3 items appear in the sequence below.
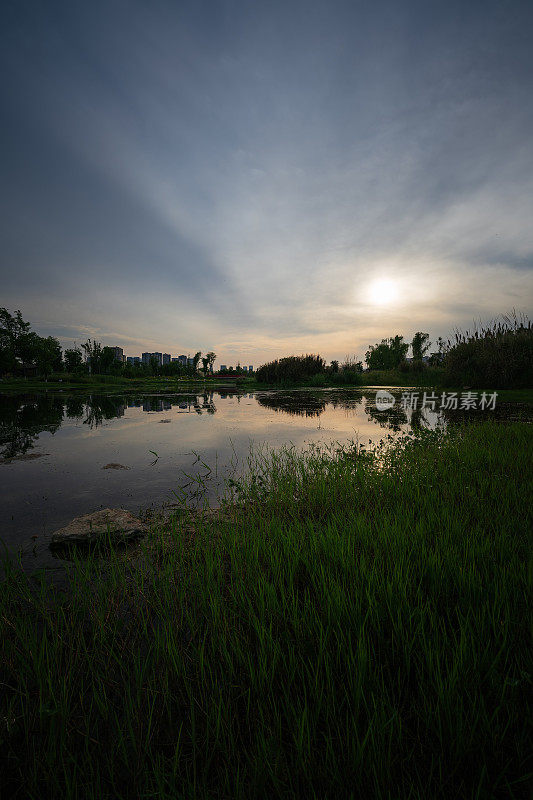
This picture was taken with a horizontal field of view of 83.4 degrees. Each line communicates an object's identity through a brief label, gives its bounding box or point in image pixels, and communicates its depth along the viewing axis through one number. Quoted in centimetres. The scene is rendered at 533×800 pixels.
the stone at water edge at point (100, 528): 291
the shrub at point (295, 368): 3519
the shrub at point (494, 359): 1581
